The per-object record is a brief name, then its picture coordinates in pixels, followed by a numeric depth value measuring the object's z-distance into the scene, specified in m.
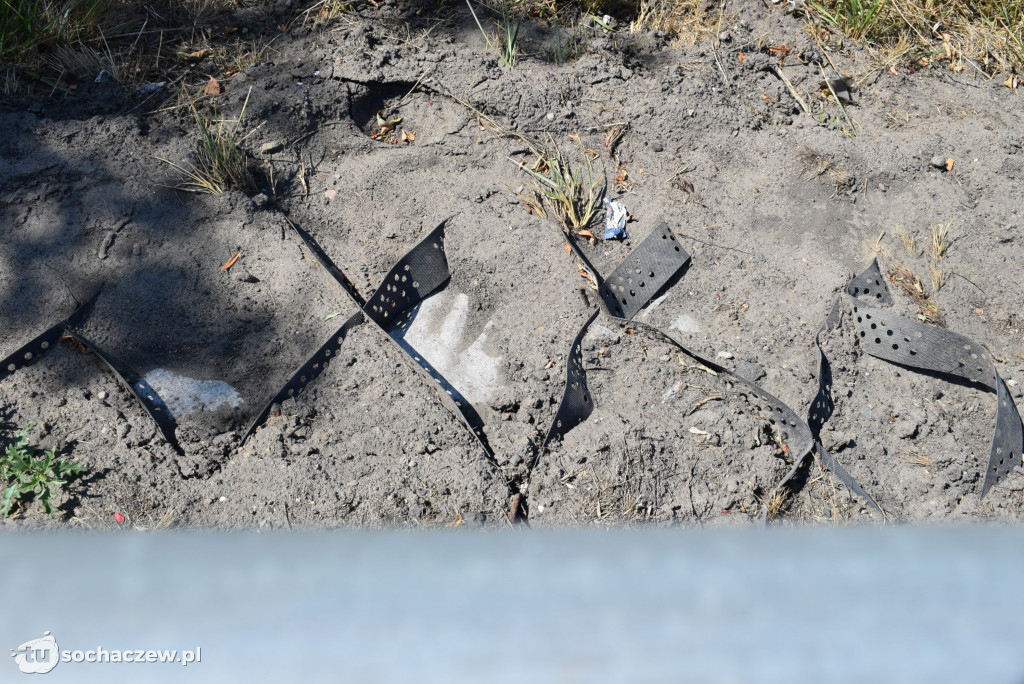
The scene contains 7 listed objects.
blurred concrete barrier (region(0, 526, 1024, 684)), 0.75
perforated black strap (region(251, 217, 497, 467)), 2.43
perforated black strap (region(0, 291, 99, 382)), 2.43
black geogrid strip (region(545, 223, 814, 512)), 2.71
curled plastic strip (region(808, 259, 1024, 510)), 2.35
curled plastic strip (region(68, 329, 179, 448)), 2.36
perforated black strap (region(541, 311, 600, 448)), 2.34
